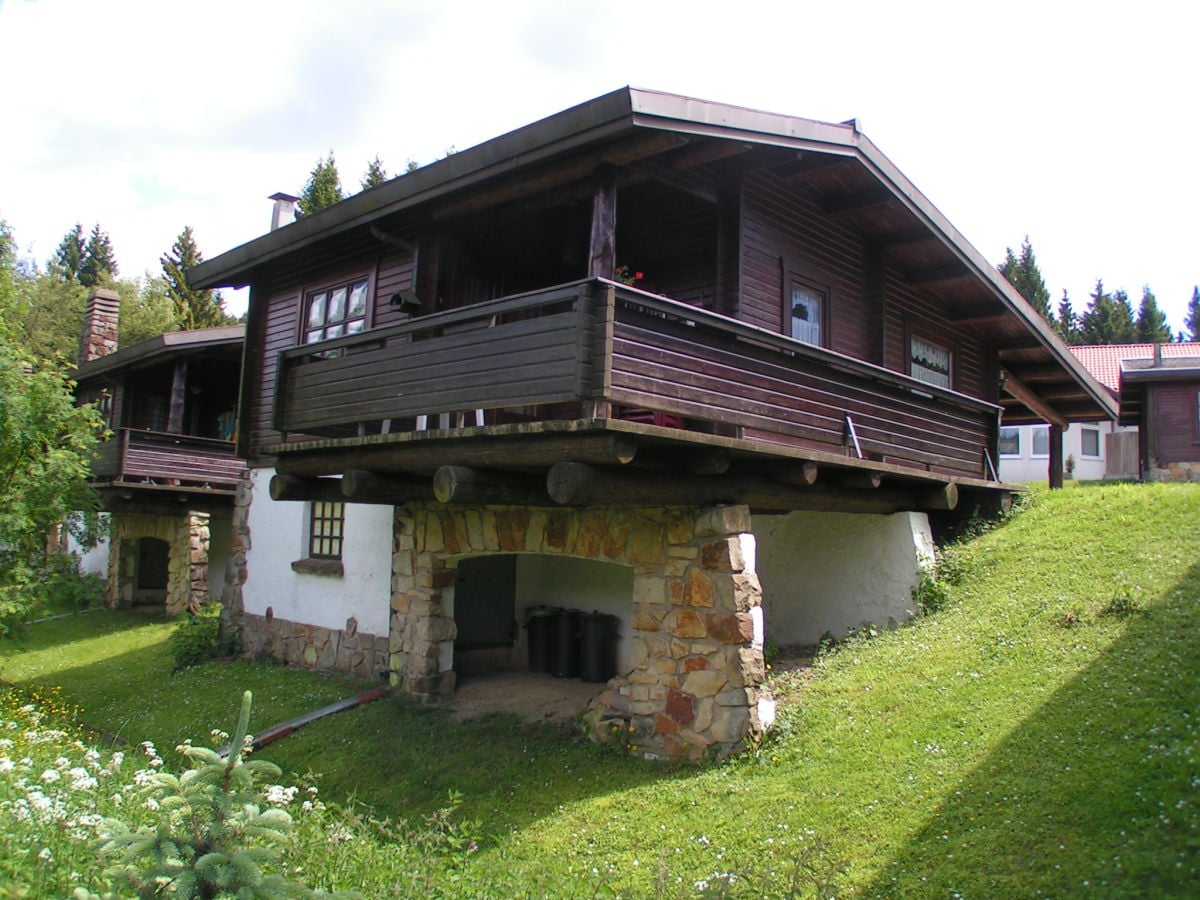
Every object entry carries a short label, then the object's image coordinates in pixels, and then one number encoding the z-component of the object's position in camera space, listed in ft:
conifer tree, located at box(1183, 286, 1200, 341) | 196.54
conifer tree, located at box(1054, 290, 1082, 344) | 180.11
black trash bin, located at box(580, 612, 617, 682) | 36.91
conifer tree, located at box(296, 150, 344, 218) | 114.62
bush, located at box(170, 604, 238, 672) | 46.24
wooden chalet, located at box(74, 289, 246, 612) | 57.06
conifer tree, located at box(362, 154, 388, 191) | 123.13
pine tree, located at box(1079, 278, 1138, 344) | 164.45
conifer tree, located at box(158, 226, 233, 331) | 115.03
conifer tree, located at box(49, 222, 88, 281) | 170.71
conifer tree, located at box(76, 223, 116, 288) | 170.60
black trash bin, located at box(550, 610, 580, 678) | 37.88
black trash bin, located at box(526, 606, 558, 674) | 39.14
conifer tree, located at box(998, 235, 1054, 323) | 166.81
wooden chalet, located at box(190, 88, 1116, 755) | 23.30
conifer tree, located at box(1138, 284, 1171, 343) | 166.66
